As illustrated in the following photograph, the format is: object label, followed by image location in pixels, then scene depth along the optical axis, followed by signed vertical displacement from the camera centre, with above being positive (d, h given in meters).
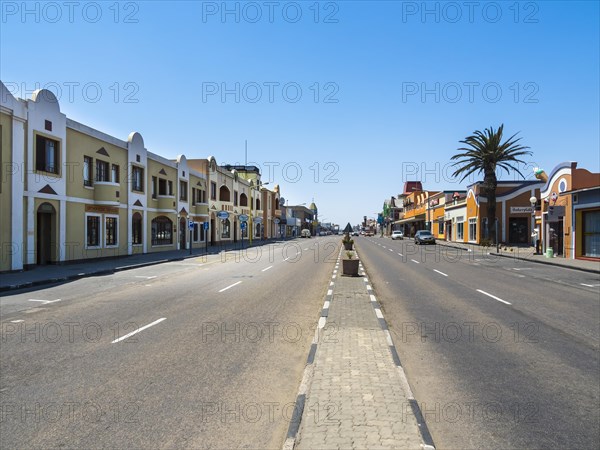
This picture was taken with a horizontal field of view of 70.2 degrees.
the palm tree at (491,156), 44.25 +7.55
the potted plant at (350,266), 17.59 -1.54
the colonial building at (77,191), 19.00 +2.28
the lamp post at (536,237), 32.56 -0.69
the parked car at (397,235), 79.12 -1.20
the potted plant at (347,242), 21.39 -0.68
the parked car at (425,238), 53.94 -1.21
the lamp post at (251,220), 65.75 +1.45
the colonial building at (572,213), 26.80 +0.99
